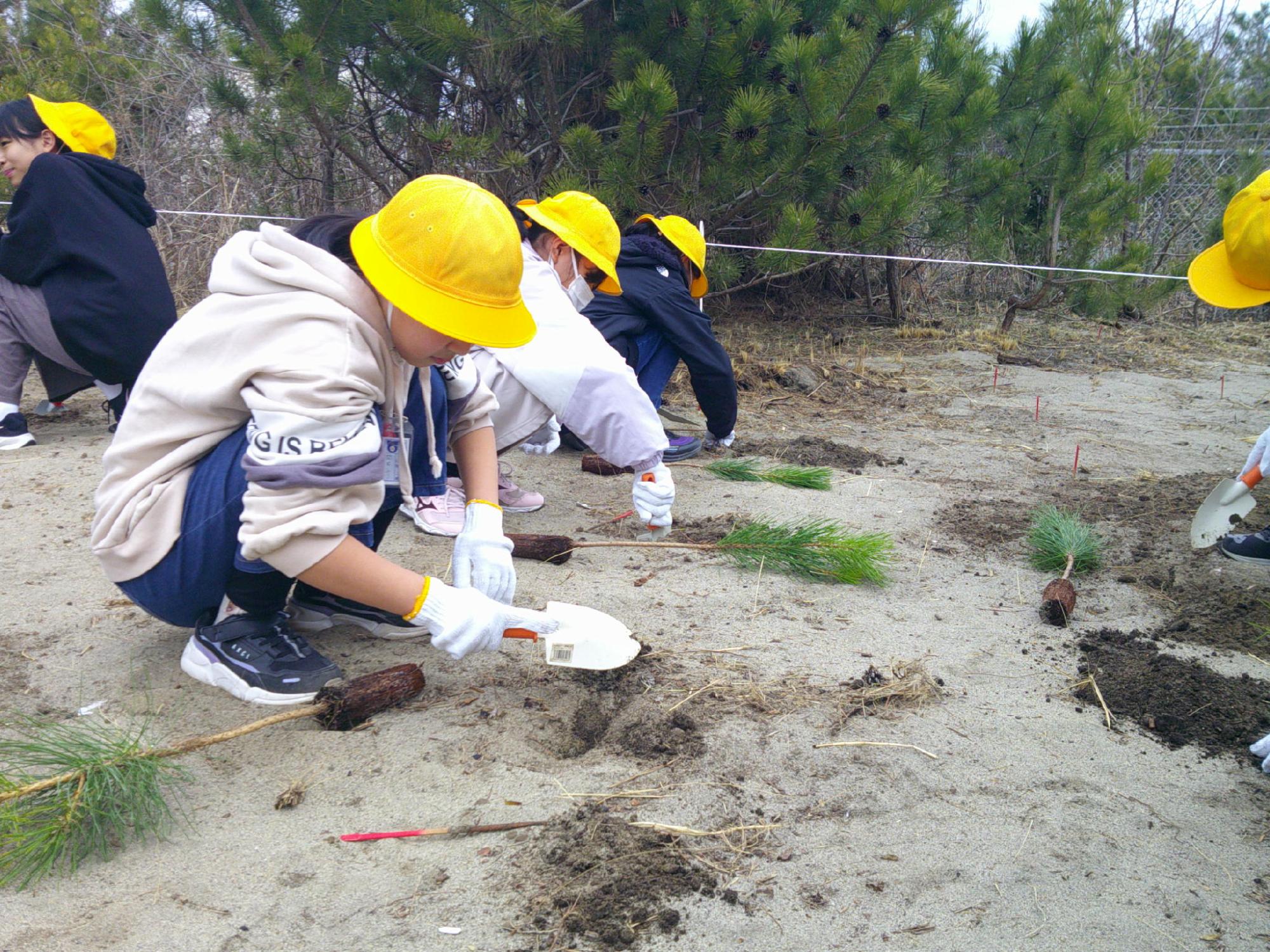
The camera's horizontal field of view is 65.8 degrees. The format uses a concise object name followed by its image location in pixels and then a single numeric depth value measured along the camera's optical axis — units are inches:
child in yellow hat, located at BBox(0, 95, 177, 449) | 143.3
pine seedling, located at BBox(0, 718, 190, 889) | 59.6
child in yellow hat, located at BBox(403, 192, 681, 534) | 119.0
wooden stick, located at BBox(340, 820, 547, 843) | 64.2
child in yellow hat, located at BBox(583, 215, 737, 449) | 151.3
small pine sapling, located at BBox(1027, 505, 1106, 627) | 113.0
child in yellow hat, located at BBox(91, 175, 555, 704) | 66.6
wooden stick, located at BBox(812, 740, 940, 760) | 76.2
